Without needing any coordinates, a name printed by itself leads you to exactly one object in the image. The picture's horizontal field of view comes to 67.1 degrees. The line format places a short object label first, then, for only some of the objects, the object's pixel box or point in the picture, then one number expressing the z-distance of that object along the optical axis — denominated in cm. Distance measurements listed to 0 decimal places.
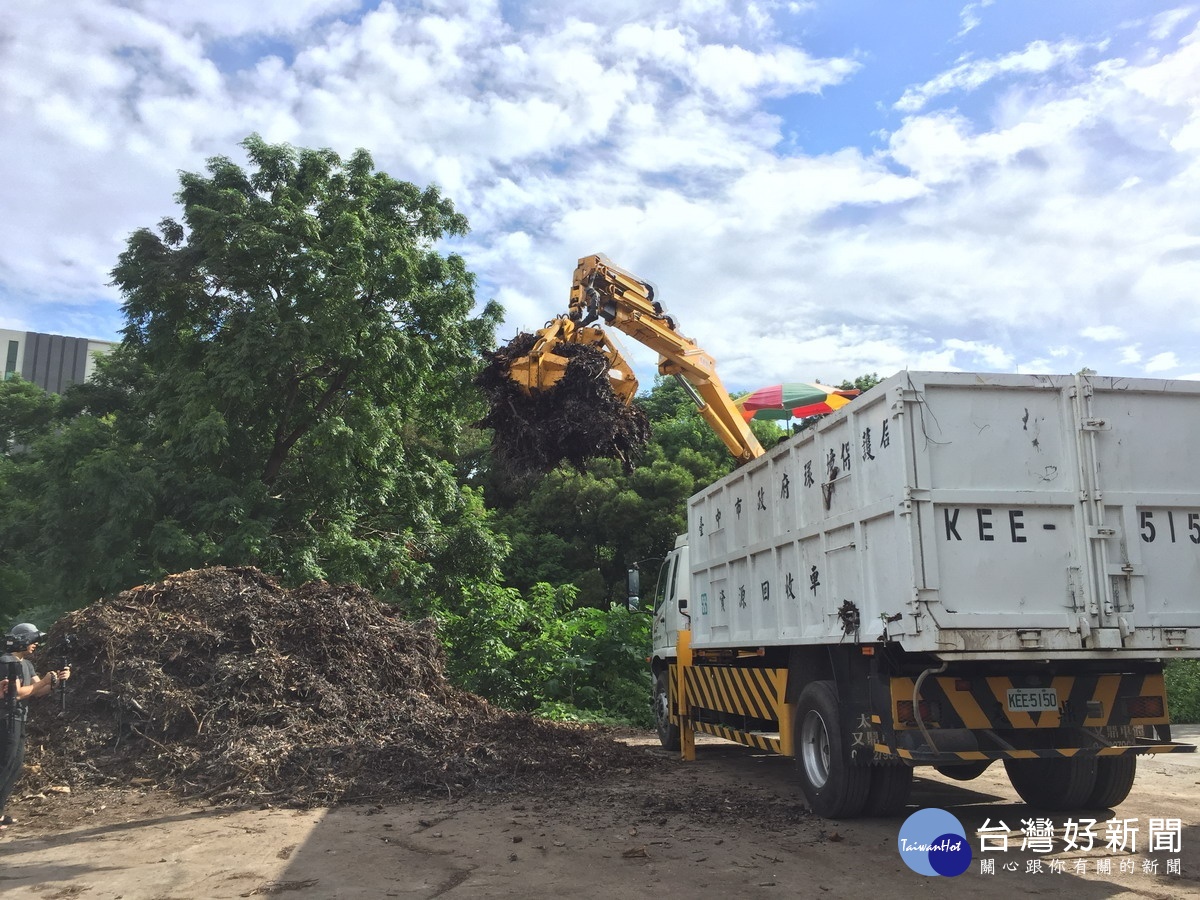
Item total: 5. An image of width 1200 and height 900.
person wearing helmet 697
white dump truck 571
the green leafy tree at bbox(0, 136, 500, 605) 1446
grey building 3944
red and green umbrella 1488
